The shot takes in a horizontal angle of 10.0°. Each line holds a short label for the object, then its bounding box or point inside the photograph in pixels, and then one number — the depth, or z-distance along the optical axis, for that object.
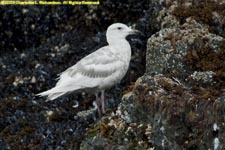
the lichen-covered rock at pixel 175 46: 14.80
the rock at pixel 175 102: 11.32
